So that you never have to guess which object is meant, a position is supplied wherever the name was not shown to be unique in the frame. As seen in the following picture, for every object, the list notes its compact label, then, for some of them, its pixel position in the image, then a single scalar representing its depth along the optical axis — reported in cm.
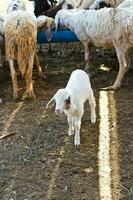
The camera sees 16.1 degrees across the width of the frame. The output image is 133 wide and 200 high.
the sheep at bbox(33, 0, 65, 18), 999
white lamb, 485
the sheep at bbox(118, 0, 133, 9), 802
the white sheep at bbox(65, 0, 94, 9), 946
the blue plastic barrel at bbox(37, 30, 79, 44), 859
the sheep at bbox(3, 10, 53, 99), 695
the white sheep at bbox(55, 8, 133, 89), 727
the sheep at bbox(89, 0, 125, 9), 899
